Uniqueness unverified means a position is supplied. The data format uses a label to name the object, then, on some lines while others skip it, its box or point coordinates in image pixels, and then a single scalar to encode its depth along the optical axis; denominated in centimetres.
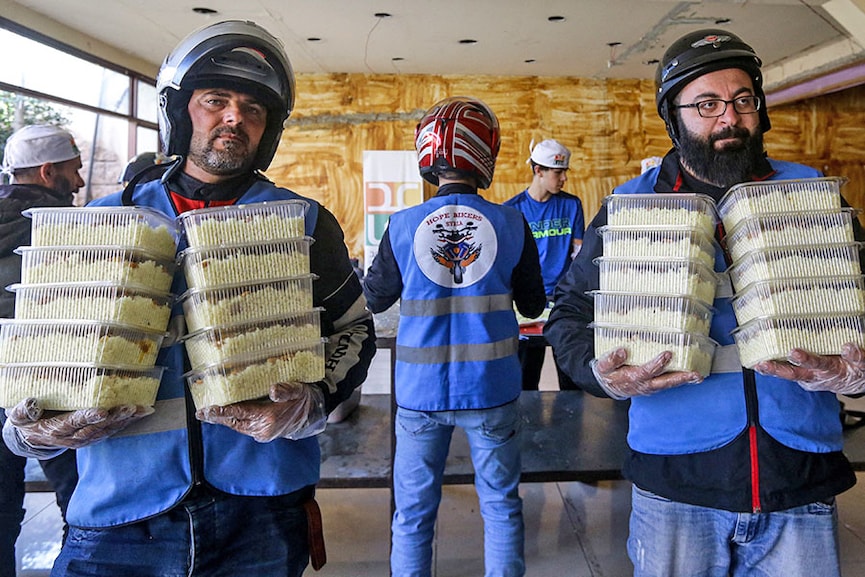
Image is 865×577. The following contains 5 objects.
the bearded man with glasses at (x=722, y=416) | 110
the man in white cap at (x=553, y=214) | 353
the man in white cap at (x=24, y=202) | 160
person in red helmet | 174
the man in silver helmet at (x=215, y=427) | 99
